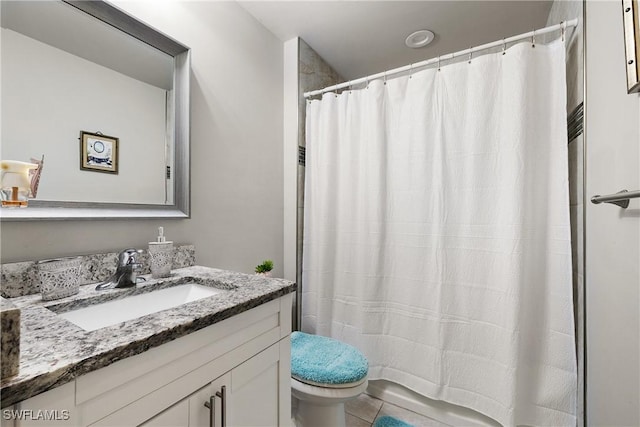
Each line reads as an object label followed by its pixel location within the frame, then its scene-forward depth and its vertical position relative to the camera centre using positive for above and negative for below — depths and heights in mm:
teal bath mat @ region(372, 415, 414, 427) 1422 -1073
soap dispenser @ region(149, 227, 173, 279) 1021 -153
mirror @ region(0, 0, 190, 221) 824 +380
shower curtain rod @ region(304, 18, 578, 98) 1164 +816
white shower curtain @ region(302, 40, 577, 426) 1197 -75
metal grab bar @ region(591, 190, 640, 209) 636 +52
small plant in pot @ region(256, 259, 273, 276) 1474 -277
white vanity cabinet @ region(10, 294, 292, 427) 473 -357
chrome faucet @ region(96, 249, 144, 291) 914 -189
